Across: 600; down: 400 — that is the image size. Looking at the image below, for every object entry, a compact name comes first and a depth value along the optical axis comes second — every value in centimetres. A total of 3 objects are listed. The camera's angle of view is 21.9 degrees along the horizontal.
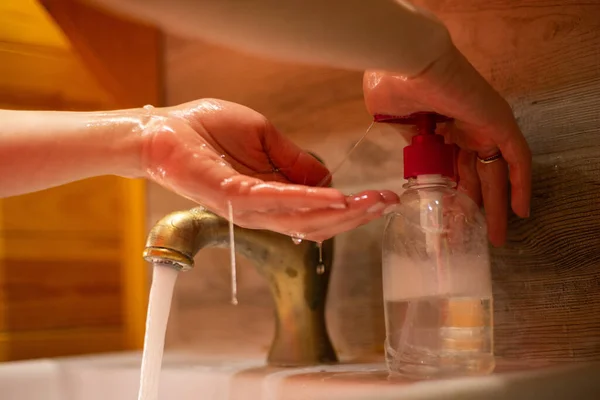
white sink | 84
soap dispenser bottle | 89
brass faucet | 99
